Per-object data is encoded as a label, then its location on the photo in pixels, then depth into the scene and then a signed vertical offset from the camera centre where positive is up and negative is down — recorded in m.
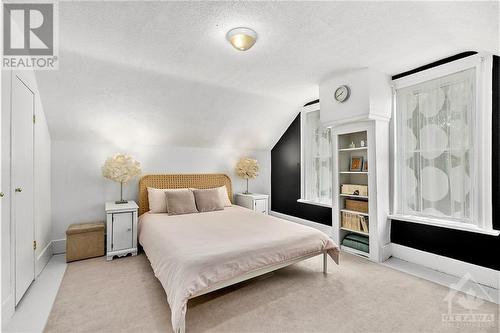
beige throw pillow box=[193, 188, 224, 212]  3.74 -0.54
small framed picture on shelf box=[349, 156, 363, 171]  3.54 +0.04
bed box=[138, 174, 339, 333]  1.81 -0.78
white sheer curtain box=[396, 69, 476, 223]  2.61 +0.23
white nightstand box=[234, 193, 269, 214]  4.59 -0.71
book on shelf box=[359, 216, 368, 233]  3.35 -0.83
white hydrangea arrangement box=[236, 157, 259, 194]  4.82 -0.03
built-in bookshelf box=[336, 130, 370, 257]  3.38 -0.33
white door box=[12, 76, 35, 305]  2.08 -0.14
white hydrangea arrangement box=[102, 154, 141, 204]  3.44 -0.02
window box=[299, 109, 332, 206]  4.22 +0.11
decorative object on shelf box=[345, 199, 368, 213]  3.37 -0.59
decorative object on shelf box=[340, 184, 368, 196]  3.36 -0.35
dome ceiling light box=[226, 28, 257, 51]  2.08 +1.18
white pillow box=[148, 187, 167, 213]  3.66 -0.54
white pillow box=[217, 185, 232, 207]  4.24 -0.54
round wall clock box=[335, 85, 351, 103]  3.20 +1.02
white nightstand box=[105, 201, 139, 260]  3.13 -0.86
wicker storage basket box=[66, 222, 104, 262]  3.04 -0.99
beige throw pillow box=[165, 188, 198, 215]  3.50 -0.54
